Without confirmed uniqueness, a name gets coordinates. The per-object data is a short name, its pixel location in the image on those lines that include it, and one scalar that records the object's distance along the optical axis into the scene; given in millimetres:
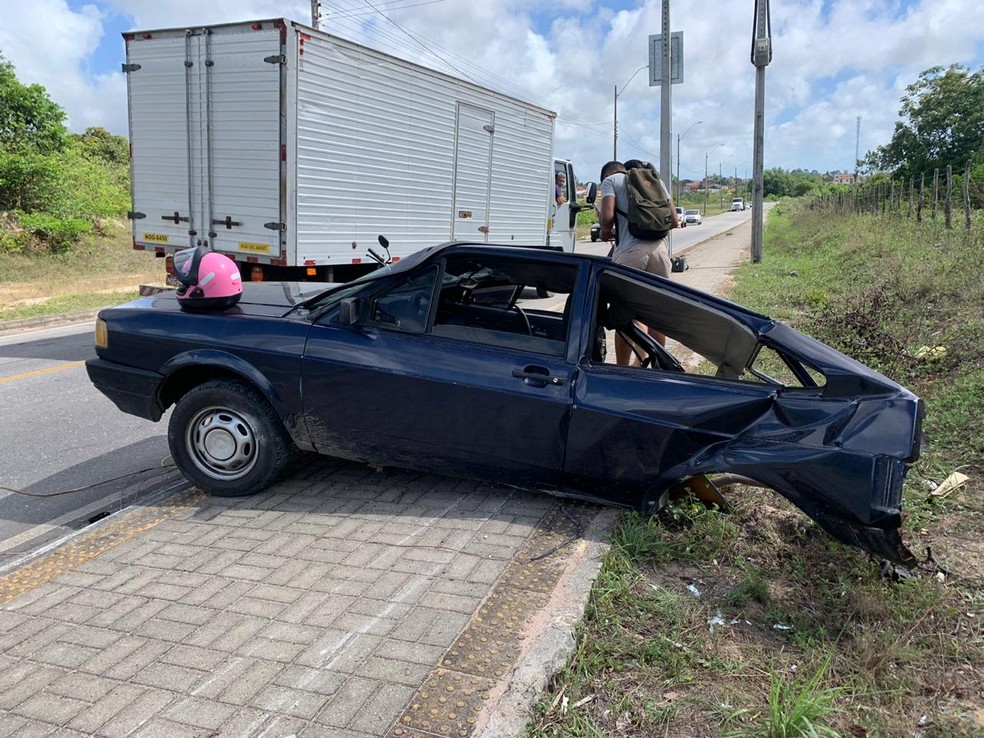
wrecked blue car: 3377
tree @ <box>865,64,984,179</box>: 32531
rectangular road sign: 16219
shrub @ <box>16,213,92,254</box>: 18109
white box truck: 8906
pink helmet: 4504
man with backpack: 6512
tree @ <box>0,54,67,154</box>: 19547
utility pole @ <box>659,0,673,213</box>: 16109
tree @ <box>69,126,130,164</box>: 34625
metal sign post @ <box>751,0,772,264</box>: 18609
